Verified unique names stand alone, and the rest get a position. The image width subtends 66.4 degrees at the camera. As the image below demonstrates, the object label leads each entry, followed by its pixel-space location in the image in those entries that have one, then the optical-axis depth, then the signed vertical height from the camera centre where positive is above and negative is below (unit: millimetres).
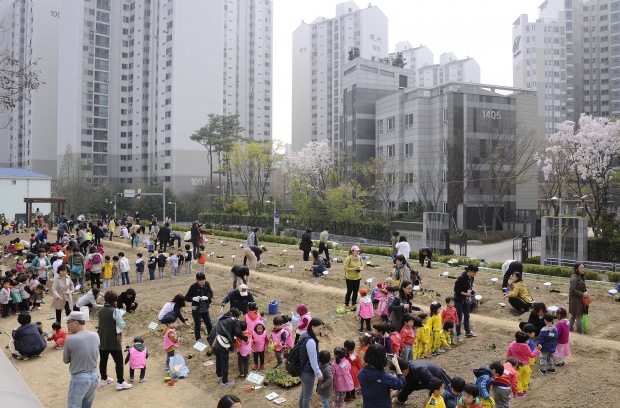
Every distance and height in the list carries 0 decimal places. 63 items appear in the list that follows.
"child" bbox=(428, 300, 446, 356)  10695 -2838
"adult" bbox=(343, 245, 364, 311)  13664 -1952
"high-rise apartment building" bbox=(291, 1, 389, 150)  107375 +34412
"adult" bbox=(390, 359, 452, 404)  7871 -2822
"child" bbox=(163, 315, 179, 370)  10411 -2967
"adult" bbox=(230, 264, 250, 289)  12258 -1788
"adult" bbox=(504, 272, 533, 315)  12141 -2336
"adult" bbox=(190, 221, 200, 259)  23719 -1605
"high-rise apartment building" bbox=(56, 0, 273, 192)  81312 +21374
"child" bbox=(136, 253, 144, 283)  20172 -2782
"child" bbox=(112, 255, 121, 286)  20225 -2906
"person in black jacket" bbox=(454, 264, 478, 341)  11570 -2228
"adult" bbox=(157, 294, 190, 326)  10680 -2355
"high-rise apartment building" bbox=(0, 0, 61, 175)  94625 +23431
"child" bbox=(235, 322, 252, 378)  9961 -3120
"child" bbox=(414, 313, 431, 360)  10430 -2989
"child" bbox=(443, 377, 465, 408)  7145 -2987
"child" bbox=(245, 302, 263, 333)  10242 -2469
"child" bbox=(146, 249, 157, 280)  21156 -2765
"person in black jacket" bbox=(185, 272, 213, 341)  11281 -2241
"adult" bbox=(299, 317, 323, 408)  7656 -2536
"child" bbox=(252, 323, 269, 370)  10303 -3084
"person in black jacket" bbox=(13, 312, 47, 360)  11602 -3359
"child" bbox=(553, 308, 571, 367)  10047 -2983
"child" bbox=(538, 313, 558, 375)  9742 -2886
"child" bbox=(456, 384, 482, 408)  6859 -2808
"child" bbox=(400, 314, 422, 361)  9812 -2717
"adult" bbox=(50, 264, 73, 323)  13469 -2487
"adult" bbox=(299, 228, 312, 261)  24042 -2091
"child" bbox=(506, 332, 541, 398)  8852 -2839
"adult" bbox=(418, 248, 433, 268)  22269 -2384
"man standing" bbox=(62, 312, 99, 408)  7152 -2396
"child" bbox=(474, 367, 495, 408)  7363 -2871
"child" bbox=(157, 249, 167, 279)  21219 -2621
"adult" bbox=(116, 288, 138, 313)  12336 -2472
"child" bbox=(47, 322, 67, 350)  12539 -3545
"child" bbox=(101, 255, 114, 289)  19189 -2681
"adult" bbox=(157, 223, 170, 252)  26562 -1733
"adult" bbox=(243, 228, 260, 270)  20203 -1890
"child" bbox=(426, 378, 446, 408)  6930 -2784
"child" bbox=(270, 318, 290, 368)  10617 -3017
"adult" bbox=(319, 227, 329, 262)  22625 -1909
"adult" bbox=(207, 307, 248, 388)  9297 -2625
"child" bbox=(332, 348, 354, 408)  8508 -3072
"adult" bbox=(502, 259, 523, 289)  13516 -1858
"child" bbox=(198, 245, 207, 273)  21203 -2493
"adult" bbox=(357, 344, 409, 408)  6656 -2481
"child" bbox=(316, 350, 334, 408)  8102 -3043
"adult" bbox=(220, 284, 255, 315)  11106 -2220
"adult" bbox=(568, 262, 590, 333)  11672 -2252
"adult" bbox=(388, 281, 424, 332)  10805 -2353
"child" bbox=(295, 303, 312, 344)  9664 -2373
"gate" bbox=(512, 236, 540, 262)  28891 -2931
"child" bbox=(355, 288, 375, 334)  12070 -2647
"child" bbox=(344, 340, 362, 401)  8844 -3099
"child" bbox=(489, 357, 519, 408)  7789 -2970
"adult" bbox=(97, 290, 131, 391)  9242 -2395
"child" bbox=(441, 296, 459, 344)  11445 -2646
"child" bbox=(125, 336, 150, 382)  10148 -3307
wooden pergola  44750 +270
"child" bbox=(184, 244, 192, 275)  21795 -2606
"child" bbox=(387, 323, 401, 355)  9561 -2774
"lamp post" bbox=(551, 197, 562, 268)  25266 -1977
